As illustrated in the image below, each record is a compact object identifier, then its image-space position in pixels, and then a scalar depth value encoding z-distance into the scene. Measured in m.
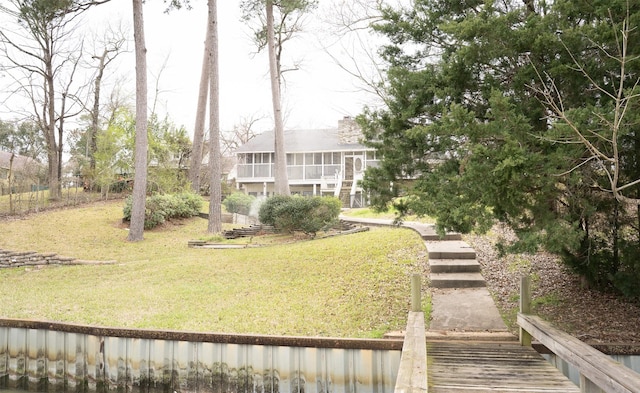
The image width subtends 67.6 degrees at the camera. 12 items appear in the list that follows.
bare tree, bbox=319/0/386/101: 13.02
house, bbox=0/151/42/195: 21.64
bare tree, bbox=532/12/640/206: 4.01
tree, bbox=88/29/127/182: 27.95
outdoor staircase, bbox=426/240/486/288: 8.38
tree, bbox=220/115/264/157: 41.25
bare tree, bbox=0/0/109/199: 23.16
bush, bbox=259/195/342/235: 15.44
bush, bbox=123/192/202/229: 19.28
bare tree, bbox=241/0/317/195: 21.06
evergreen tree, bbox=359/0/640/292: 4.47
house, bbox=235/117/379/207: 30.69
